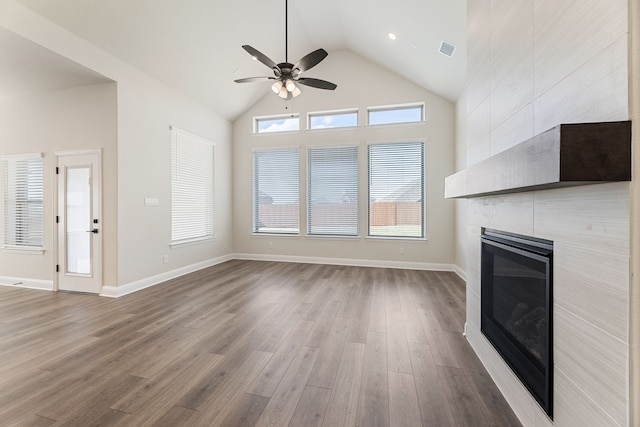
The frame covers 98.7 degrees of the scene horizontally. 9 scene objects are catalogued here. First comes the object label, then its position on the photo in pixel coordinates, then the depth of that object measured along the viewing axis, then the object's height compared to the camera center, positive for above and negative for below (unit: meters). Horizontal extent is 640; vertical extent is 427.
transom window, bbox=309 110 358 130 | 6.25 +2.10
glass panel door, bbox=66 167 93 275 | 4.27 -0.16
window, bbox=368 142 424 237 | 5.86 +0.45
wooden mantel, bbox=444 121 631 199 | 0.87 +0.19
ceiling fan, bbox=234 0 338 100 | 3.28 +1.79
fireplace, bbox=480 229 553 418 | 1.36 -0.59
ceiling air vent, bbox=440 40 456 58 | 3.83 +2.32
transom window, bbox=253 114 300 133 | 6.61 +2.13
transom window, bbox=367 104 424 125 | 5.89 +2.10
